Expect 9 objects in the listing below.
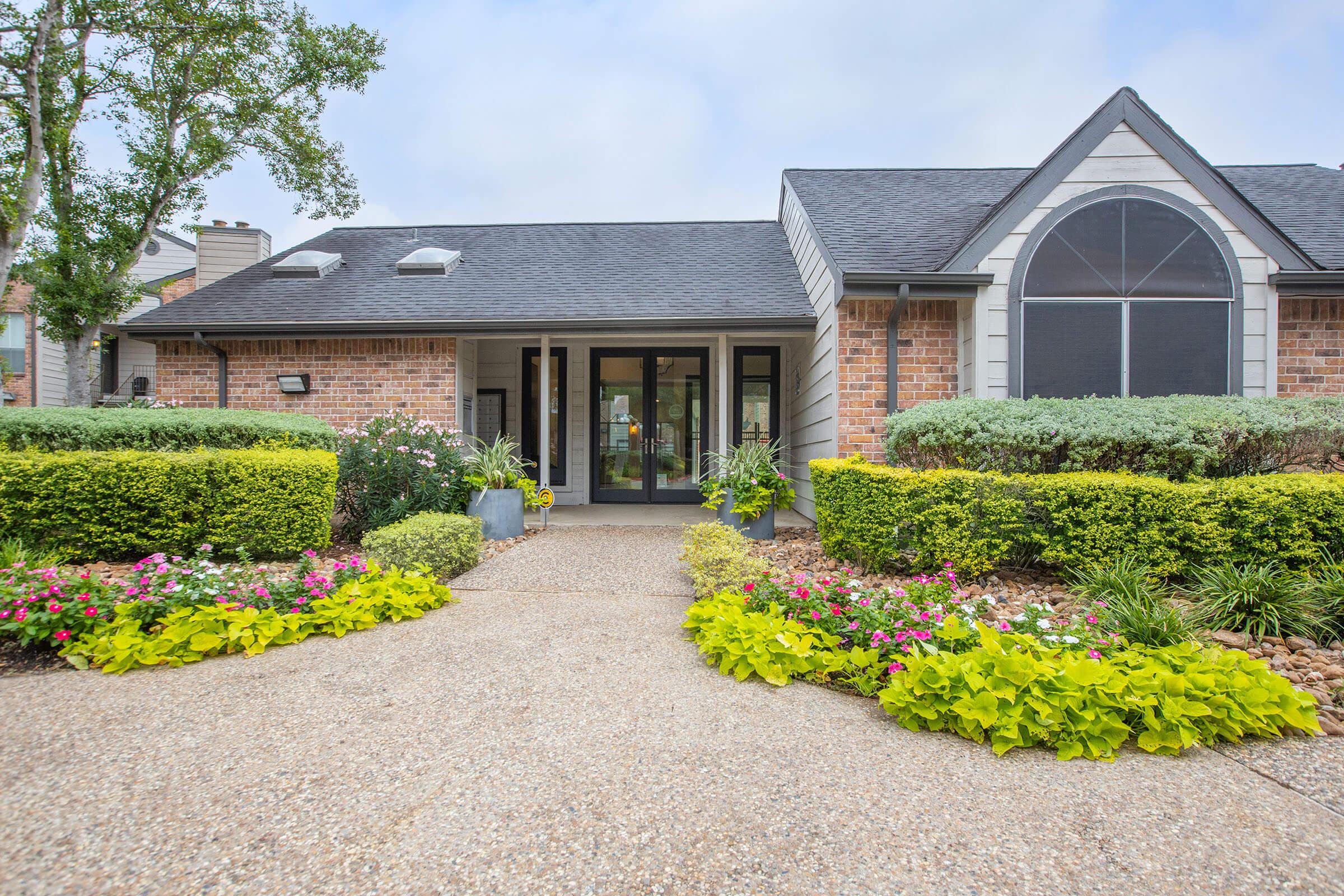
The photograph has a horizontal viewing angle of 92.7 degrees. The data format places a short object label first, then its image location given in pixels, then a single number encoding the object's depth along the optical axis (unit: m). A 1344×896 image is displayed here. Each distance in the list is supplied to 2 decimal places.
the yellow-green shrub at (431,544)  4.71
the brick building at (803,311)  5.79
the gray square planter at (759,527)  6.55
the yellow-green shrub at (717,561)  4.04
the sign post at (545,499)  7.21
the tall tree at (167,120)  8.34
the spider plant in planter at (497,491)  6.61
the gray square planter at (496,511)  6.60
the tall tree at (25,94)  7.50
